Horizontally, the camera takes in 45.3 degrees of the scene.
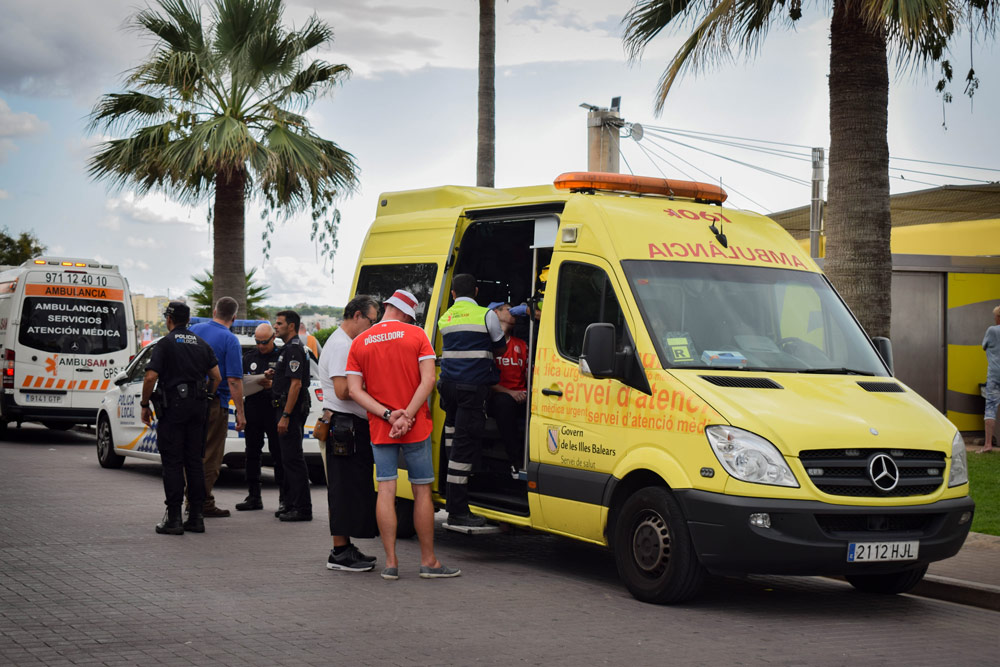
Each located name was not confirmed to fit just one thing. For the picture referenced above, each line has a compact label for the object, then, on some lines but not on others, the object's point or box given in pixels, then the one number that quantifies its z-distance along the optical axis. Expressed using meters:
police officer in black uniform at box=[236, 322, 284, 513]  11.58
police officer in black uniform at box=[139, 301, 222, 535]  10.02
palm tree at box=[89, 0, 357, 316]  20.73
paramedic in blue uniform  8.96
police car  13.42
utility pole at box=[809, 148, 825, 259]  21.19
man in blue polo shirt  11.19
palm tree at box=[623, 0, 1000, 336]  11.38
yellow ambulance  6.95
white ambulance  19.05
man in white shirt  8.41
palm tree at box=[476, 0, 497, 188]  19.42
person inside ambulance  9.27
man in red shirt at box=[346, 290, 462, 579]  8.05
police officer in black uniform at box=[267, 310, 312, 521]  10.77
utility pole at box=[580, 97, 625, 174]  15.44
